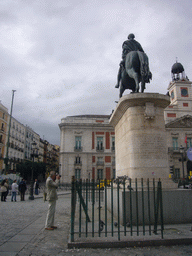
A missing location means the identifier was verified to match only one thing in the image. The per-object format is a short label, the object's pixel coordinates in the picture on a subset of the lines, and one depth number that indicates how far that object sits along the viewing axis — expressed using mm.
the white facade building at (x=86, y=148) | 39406
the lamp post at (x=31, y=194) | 15457
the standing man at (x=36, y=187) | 19750
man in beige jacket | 5512
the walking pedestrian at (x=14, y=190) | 13822
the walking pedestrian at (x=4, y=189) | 13734
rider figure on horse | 8195
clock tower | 39969
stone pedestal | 6191
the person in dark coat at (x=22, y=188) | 14630
